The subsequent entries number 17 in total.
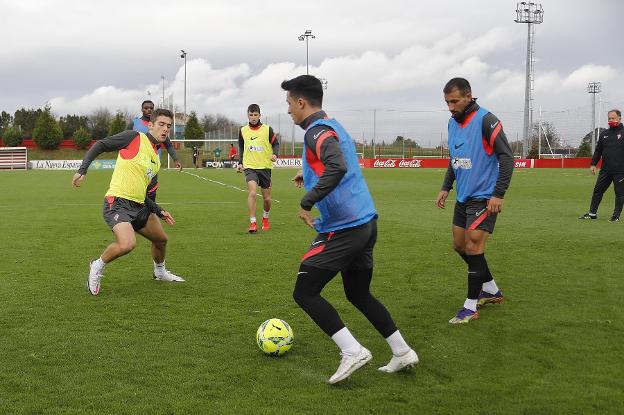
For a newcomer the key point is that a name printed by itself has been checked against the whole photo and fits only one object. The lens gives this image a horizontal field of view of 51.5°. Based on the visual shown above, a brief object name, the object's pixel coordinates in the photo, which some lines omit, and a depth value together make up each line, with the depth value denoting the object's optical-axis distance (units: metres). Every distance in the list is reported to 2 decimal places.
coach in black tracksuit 13.66
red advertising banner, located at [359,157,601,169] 54.84
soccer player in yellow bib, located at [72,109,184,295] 6.84
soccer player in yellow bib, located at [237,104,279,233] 12.31
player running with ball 4.36
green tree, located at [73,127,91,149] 69.62
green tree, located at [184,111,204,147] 76.69
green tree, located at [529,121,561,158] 60.03
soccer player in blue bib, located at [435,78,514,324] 5.84
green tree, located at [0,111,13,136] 94.25
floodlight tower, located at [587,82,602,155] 57.35
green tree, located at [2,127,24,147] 68.31
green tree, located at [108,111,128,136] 69.89
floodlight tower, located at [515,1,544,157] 57.12
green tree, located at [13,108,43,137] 92.19
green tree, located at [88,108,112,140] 87.06
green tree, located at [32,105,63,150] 68.12
